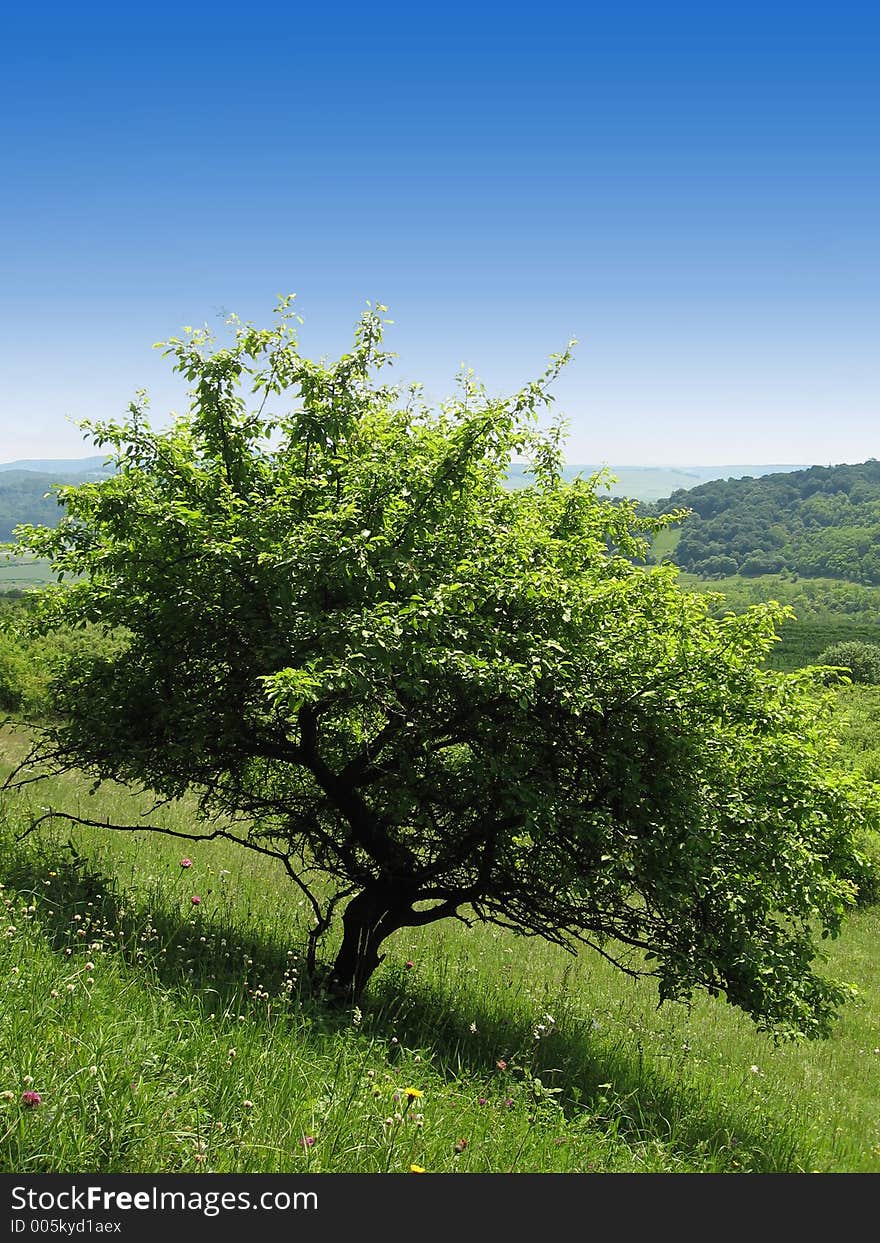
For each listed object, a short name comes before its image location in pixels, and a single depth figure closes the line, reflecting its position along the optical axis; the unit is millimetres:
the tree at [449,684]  7660
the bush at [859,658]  101250
